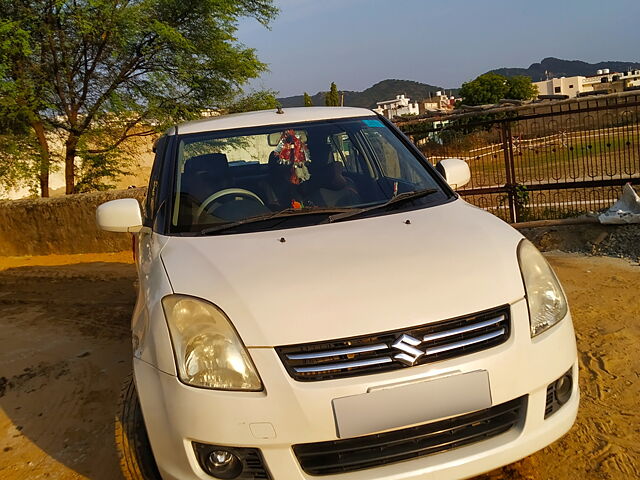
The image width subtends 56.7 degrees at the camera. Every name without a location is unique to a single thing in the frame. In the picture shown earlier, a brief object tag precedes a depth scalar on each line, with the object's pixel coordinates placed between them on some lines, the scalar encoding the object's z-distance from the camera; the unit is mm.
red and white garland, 3275
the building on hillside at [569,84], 140200
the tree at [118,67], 10492
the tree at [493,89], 78606
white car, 1946
